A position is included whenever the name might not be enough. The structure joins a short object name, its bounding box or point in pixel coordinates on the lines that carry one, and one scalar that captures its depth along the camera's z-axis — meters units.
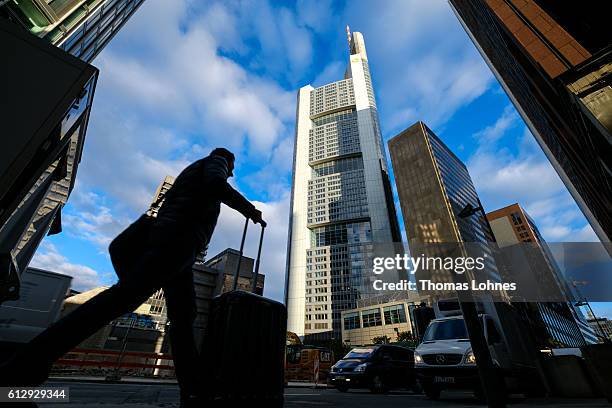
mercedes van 5.62
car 8.99
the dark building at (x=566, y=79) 5.69
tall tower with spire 90.31
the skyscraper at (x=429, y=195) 81.50
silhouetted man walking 1.21
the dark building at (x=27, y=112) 1.88
